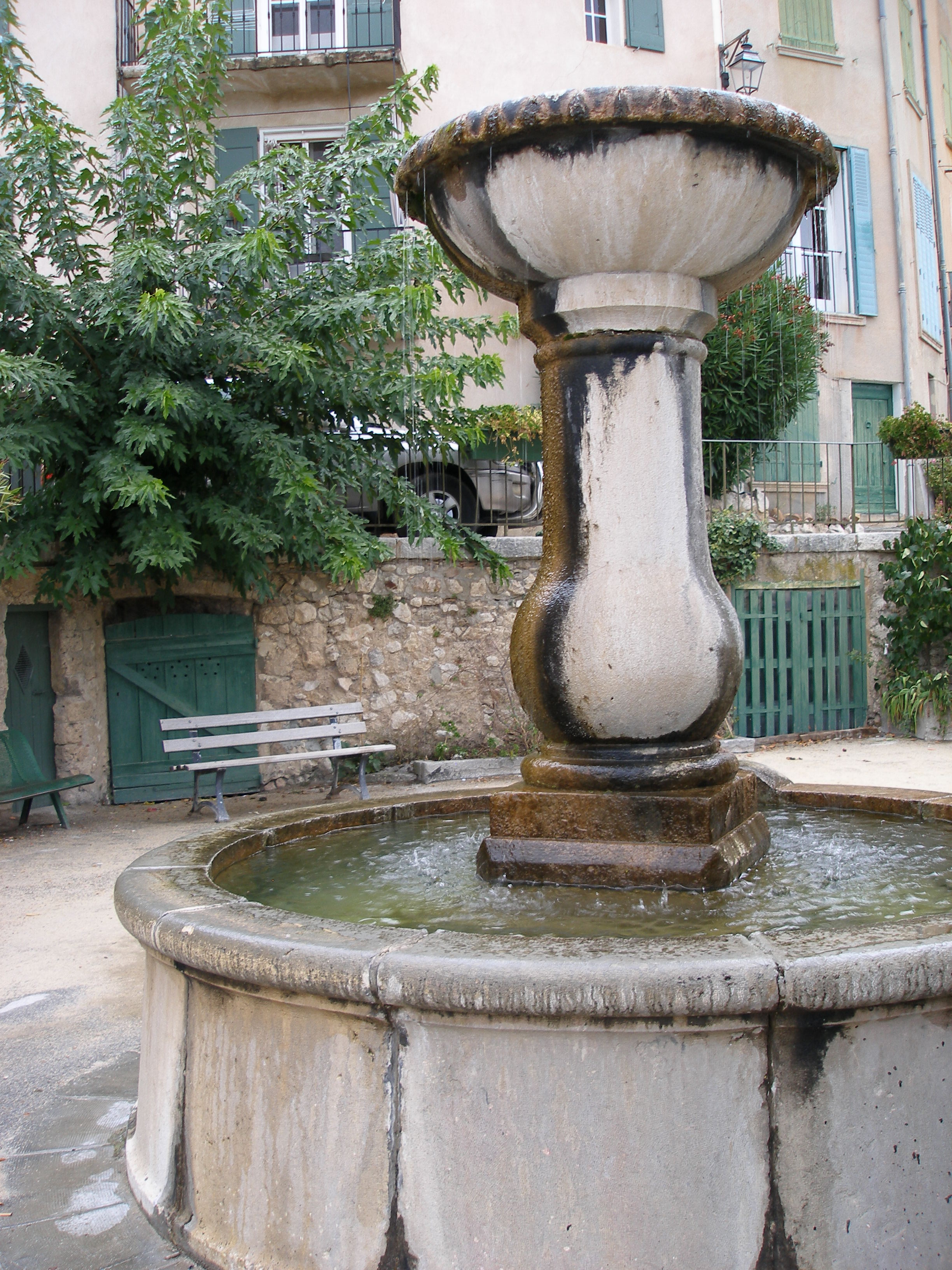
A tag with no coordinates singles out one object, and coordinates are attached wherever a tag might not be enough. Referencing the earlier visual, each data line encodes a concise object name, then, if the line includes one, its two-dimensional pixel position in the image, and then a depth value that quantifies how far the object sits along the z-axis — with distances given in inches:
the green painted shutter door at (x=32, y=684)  338.3
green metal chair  300.0
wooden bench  313.3
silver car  409.4
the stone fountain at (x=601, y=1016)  74.5
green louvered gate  420.5
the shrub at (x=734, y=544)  415.5
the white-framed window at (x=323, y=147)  505.0
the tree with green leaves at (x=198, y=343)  288.0
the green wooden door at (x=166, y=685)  355.6
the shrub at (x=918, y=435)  513.7
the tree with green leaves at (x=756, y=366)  474.3
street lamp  525.7
